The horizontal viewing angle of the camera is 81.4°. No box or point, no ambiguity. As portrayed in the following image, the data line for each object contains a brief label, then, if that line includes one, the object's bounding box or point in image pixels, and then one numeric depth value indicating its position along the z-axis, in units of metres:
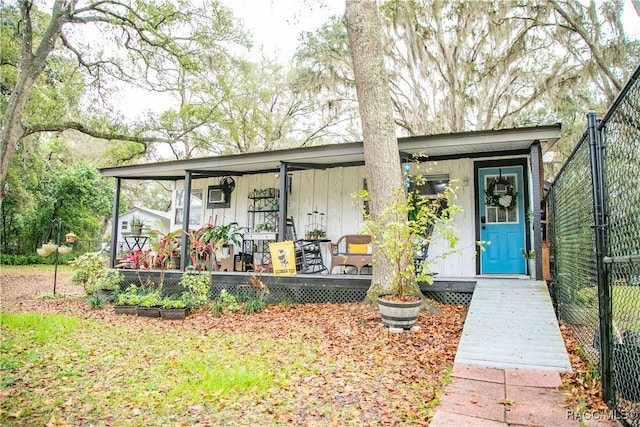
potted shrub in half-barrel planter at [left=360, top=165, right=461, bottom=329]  4.32
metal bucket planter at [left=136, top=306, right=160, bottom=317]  5.89
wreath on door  6.91
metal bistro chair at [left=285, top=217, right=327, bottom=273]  7.34
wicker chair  6.52
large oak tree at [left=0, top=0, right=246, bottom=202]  8.77
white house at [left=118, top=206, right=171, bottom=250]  15.52
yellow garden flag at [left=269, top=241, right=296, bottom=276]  6.66
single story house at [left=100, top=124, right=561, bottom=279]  6.15
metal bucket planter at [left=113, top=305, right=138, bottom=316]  6.03
